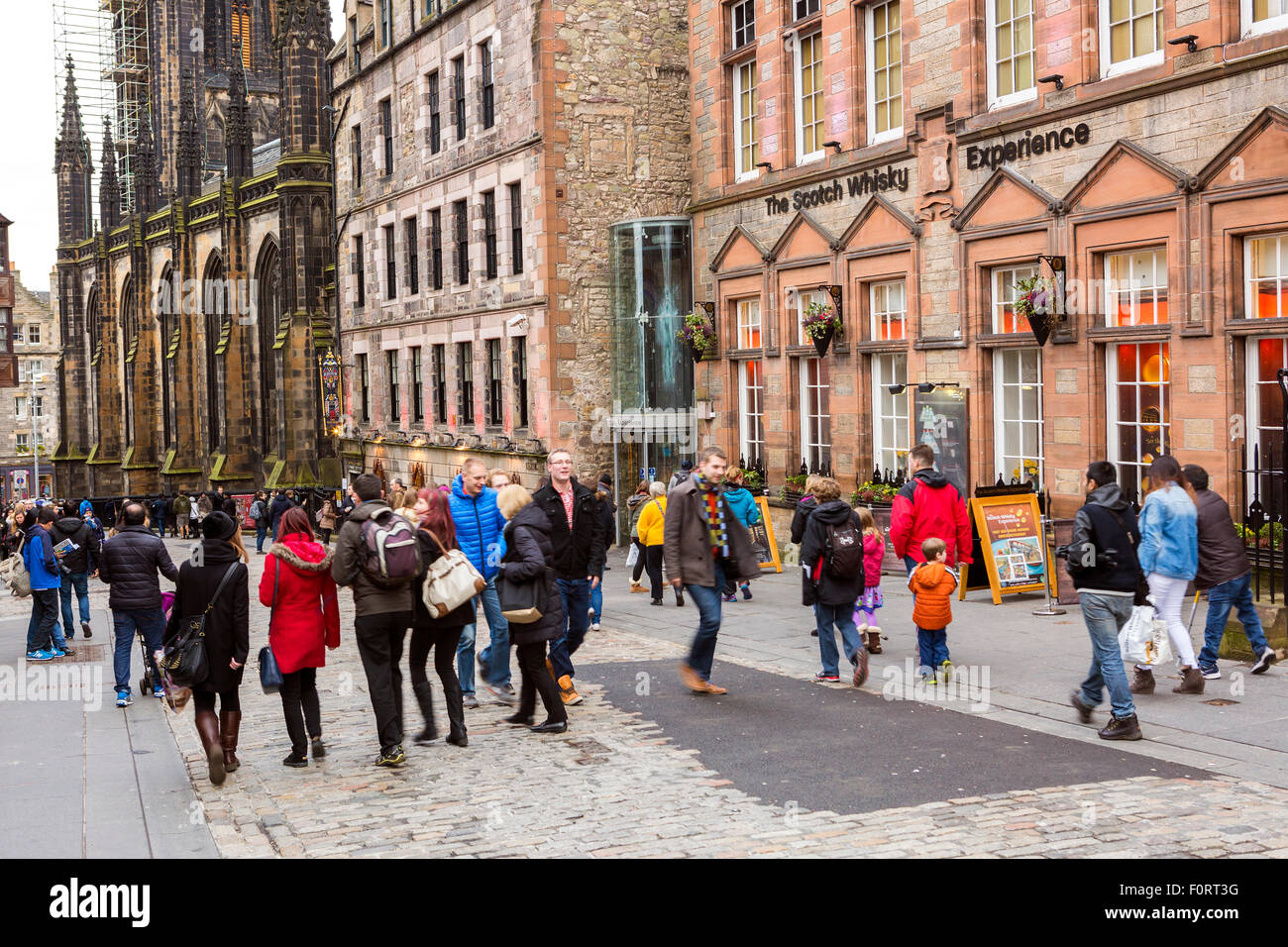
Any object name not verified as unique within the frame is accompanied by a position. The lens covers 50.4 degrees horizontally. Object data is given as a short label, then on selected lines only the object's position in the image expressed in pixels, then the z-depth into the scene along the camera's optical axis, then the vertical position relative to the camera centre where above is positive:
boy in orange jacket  10.49 -1.36
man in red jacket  11.75 -0.75
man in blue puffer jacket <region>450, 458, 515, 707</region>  10.56 -0.81
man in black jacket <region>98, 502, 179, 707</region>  11.19 -1.09
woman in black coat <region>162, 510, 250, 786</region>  8.37 -1.12
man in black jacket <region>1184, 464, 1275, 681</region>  10.14 -1.06
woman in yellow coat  15.94 -1.14
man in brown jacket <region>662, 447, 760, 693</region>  10.40 -0.82
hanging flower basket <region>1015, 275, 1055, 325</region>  16.06 +1.50
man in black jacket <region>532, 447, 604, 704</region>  10.03 -0.83
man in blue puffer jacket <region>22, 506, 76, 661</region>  14.55 -1.45
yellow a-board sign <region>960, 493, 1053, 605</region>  14.85 -1.26
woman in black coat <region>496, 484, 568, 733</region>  9.19 -0.92
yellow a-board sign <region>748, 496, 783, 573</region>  19.74 -1.64
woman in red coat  8.55 -1.02
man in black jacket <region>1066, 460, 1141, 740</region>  8.58 -1.02
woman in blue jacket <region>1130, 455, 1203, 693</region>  9.78 -0.91
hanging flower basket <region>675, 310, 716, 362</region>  23.84 +1.76
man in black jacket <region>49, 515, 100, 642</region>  15.18 -1.18
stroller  8.98 -1.82
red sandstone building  13.96 +2.54
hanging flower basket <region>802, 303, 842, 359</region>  20.19 +1.56
